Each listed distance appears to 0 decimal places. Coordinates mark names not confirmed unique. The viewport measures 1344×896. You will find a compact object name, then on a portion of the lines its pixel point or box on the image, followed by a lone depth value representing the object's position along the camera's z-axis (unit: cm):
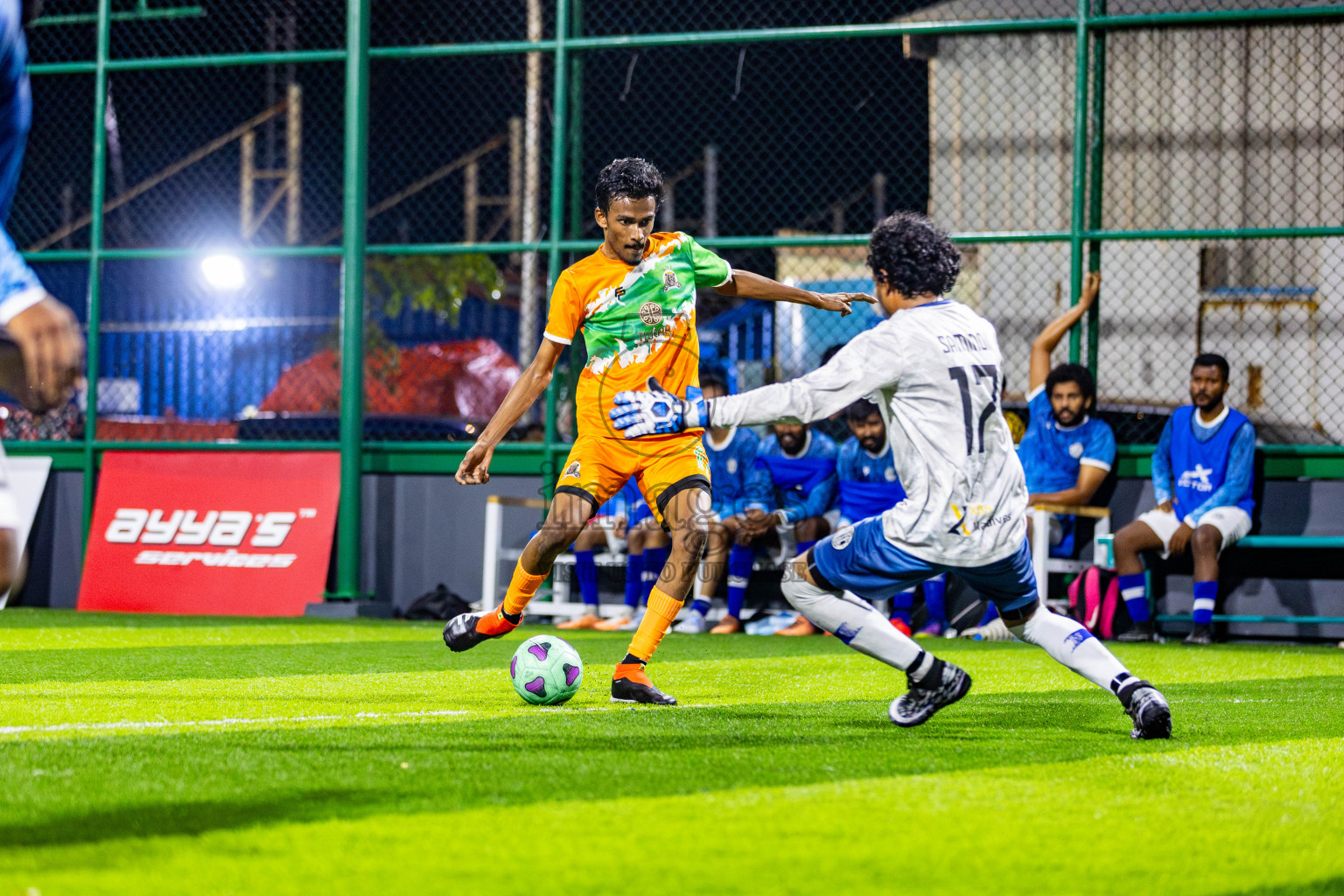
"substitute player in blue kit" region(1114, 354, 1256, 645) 1885
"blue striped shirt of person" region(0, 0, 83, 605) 590
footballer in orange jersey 1146
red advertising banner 2209
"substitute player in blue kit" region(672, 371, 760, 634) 2015
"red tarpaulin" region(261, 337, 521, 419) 2460
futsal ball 1084
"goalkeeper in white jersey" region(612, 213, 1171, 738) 908
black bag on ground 2190
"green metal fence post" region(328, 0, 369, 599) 2241
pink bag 1894
